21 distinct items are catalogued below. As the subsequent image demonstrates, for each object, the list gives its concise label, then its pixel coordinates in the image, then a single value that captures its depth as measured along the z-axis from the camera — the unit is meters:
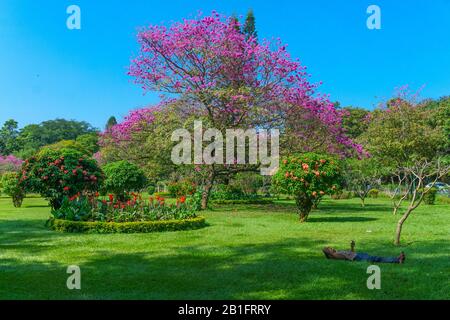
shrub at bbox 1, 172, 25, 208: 23.91
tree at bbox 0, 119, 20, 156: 71.31
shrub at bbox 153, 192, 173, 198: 36.12
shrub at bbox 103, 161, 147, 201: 22.09
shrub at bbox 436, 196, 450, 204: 29.09
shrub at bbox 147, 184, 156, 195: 40.25
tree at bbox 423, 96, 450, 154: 41.19
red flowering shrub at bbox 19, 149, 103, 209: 17.27
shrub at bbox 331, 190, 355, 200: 35.06
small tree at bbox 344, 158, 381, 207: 31.48
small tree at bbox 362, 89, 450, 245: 22.05
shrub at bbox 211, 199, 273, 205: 24.92
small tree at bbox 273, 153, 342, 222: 15.07
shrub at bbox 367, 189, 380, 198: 37.75
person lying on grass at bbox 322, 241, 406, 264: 7.97
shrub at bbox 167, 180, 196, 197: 29.45
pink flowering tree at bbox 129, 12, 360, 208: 21.12
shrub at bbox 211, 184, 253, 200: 26.22
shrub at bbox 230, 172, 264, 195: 33.62
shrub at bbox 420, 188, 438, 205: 26.66
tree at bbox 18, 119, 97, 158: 79.88
